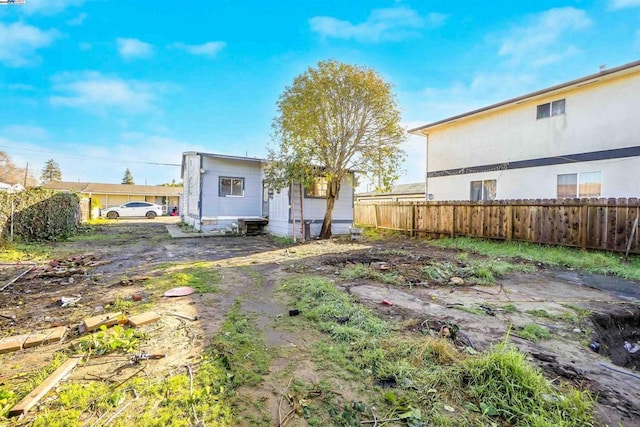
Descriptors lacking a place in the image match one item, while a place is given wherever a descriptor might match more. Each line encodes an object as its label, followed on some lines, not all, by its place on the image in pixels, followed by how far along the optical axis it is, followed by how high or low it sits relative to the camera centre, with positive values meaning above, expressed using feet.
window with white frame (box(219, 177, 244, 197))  46.80 +2.96
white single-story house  41.60 +0.64
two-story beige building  28.91 +7.91
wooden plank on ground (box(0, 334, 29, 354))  9.20 -4.72
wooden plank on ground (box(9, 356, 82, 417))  6.14 -4.53
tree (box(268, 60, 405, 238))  34.91 +10.09
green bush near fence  30.14 -1.45
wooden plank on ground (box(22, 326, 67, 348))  9.57 -4.71
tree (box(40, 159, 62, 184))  191.42 +21.45
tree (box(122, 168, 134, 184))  199.22 +18.06
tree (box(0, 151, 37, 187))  105.48 +11.93
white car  84.58 -1.99
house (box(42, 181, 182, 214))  107.14 +4.18
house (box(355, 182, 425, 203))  74.98 +3.49
